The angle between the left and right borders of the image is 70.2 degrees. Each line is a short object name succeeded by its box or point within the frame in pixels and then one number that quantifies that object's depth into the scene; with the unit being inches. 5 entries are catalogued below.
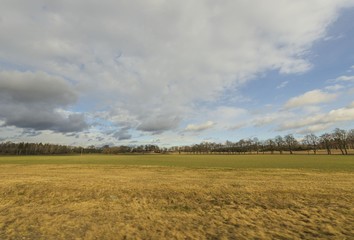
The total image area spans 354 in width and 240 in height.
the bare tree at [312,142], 7322.8
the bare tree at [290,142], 7539.4
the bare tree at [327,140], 6323.8
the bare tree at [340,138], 5949.8
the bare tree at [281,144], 7836.1
